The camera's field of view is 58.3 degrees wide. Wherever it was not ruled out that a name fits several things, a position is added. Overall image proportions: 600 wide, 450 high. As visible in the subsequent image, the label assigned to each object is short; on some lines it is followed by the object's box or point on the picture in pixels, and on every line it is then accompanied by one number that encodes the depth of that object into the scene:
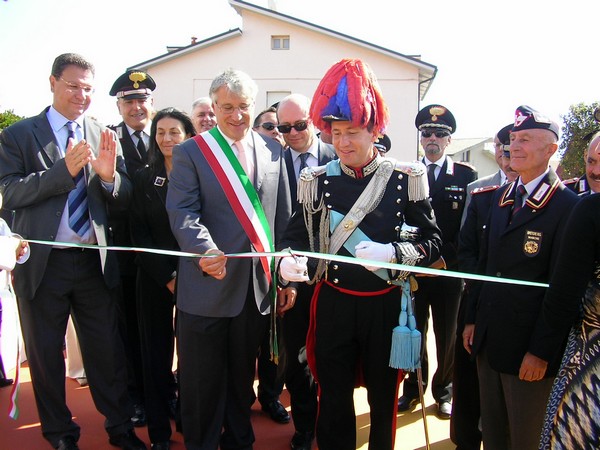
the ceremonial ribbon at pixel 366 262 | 2.42
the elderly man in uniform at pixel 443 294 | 4.05
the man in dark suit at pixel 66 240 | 3.08
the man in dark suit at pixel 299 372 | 3.41
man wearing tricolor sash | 2.87
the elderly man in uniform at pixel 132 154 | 3.93
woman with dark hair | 3.36
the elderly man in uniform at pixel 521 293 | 2.46
